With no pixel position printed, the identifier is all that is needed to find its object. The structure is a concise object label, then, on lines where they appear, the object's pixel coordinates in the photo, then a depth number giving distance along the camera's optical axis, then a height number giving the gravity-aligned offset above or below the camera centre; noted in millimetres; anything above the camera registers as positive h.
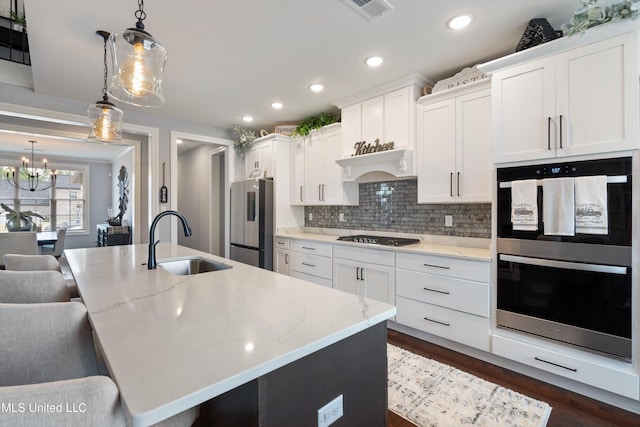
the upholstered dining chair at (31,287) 1234 -308
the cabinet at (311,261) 3502 -590
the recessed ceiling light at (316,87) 3119 +1340
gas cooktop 3061 -295
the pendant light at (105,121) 2365 +754
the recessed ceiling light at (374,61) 2562 +1332
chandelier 6785 +837
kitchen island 646 -350
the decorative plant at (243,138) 4621 +1179
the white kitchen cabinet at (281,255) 4062 -582
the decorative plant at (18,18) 2622 +1750
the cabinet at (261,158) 4371 +840
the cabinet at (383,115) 2986 +1060
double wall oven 1763 -388
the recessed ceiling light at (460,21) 2012 +1324
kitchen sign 3150 +720
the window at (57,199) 6805 +364
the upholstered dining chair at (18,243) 3859 -388
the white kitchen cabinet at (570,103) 1742 +714
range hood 3006 +521
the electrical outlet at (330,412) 868 -595
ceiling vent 1849 +1308
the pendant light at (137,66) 1530 +818
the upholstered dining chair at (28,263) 1736 -288
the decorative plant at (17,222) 5098 -138
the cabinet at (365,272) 2900 -614
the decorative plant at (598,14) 1702 +1168
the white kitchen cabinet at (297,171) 4262 +611
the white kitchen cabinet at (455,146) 2518 +601
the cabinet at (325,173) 3787 +535
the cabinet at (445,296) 2332 -710
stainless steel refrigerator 4156 -126
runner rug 1700 -1172
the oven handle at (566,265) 1776 -337
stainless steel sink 2086 -376
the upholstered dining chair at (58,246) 4777 -533
